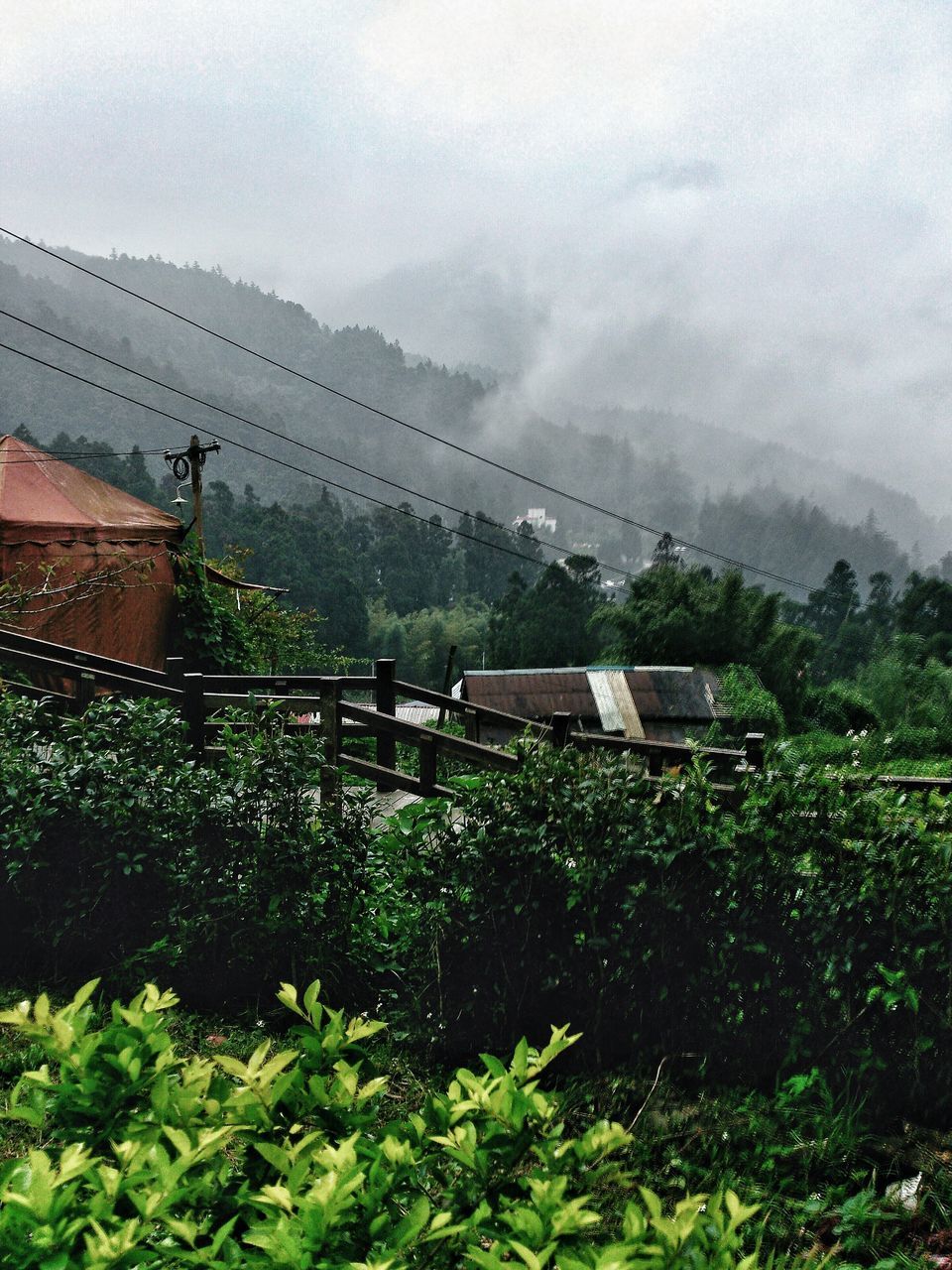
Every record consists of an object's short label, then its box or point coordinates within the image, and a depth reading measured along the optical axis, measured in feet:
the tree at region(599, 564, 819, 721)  144.66
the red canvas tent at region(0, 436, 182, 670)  37.55
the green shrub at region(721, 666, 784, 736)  107.55
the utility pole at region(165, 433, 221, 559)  60.77
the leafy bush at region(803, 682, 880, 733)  142.98
